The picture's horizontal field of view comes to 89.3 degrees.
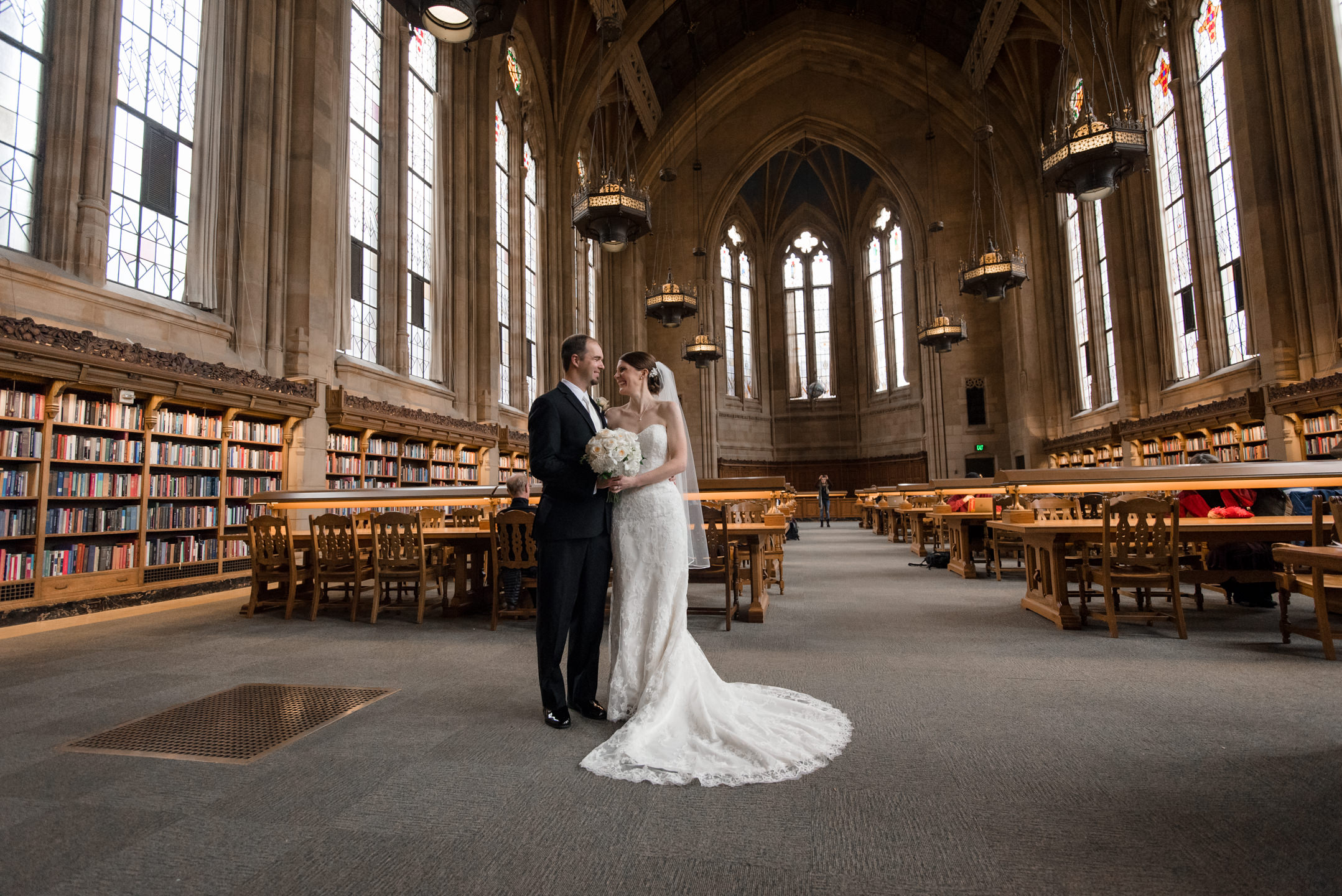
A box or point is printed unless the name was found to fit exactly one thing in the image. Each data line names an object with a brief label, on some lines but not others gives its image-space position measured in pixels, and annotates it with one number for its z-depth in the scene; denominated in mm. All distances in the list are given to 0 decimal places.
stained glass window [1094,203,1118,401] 16188
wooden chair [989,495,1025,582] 7449
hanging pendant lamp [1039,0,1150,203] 9328
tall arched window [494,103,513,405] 14391
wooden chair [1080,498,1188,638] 4254
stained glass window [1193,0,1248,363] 11195
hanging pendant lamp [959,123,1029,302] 14570
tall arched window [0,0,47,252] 5727
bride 2389
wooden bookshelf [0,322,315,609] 5297
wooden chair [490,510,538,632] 4953
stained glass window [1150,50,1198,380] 13008
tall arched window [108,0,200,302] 6738
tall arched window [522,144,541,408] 15969
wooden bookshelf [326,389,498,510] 8984
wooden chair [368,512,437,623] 5184
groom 2660
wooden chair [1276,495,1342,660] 3607
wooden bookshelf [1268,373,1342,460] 8266
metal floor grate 2463
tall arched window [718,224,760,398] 25438
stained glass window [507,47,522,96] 15234
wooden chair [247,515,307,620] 5531
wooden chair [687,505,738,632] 4949
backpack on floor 8594
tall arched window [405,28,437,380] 11523
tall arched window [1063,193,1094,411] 17734
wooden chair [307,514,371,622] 5340
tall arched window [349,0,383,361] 10117
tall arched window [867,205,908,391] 24484
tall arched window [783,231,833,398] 26453
